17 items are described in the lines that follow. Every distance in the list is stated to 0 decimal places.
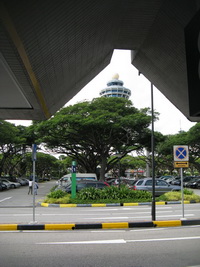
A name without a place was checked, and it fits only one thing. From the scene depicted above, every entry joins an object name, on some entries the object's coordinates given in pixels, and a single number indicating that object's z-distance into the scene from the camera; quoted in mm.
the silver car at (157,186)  19578
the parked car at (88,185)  18766
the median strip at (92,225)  8719
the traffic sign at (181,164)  10166
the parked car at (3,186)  29175
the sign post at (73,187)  16828
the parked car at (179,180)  34322
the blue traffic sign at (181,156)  10188
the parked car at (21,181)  41319
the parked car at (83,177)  24631
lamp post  9786
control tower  99062
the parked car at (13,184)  32391
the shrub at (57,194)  17016
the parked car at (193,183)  33375
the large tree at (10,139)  31547
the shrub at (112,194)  16641
